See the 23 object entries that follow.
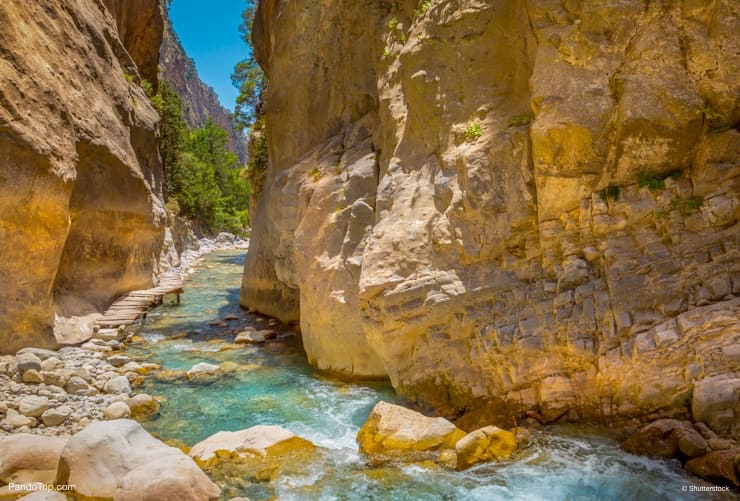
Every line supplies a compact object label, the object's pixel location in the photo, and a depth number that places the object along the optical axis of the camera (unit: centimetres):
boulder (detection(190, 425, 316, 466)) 624
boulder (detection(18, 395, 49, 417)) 688
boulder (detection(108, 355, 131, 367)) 999
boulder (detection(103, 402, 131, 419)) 741
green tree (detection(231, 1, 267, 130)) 2531
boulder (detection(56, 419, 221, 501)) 486
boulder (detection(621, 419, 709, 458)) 536
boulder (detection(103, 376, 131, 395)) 845
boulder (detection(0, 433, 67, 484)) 523
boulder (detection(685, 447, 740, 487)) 495
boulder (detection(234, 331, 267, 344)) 1241
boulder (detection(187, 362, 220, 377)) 984
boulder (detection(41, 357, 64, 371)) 853
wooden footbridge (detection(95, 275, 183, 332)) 1196
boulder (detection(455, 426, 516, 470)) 589
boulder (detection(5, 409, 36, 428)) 655
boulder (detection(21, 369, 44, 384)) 793
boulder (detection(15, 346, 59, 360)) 878
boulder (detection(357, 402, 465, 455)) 629
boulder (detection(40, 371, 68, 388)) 807
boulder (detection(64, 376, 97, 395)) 807
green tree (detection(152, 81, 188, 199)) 2745
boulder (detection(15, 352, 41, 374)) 804
